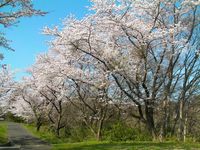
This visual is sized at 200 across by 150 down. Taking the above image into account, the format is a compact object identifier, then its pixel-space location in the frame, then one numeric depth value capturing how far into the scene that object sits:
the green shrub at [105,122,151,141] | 13.46
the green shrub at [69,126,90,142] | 16.74
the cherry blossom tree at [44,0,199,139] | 11.22
